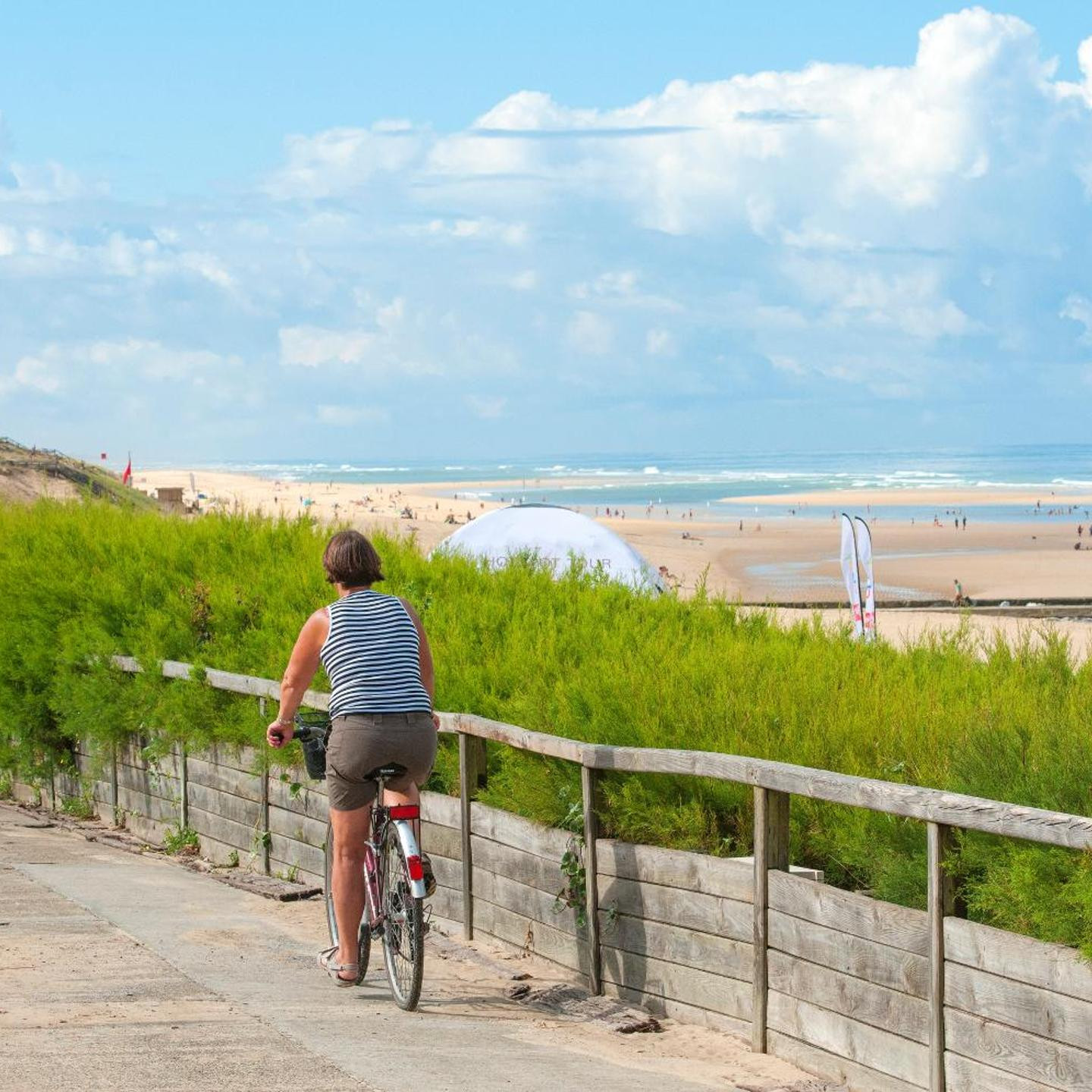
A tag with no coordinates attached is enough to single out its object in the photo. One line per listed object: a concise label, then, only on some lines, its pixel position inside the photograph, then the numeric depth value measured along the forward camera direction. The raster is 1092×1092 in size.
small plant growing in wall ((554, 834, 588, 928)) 14.05
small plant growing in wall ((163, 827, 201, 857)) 21.62
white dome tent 37.37
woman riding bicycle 12.73
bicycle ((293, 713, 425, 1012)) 12.69
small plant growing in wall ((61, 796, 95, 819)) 24.59
